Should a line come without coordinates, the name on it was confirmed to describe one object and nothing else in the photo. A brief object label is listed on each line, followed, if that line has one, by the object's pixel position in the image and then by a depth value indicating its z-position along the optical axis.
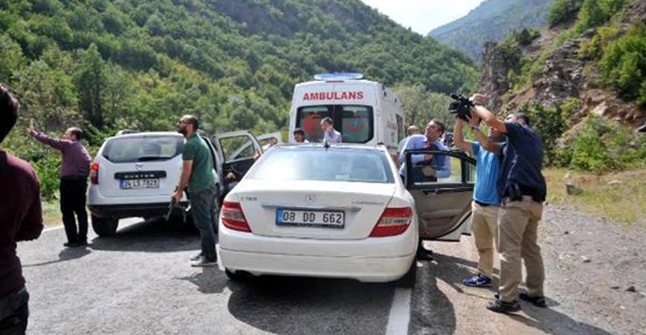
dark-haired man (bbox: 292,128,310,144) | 10.98
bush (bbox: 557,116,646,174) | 19.58
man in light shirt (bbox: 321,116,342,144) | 10.23
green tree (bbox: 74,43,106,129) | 79.56
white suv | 8.24
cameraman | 5.08
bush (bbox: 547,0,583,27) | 49.16
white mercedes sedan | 4.91
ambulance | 11.66
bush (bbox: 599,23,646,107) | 25.20
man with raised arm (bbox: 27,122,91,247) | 7.93
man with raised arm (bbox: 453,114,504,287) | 5.49
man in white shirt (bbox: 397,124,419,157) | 11.16
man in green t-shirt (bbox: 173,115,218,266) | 6.60
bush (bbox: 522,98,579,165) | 24.00
